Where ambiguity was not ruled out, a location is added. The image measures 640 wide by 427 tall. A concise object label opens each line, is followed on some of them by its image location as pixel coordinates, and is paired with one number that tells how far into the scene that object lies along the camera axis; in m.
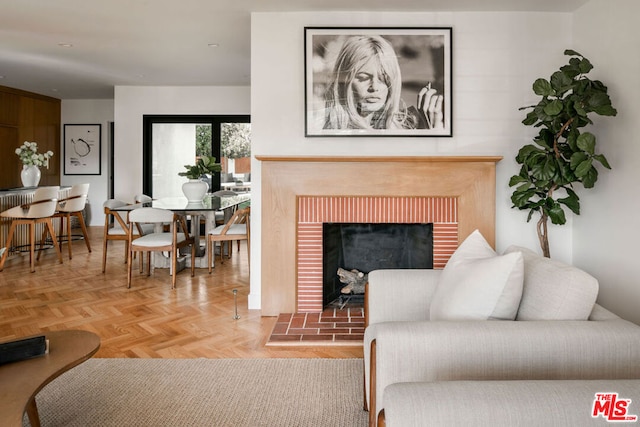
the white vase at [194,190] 5.91
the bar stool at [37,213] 5.75
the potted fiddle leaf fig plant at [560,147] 3.23
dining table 5.13
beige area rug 2.24
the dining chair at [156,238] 4.73
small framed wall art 9.38
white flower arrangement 6.91
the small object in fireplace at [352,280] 4.20
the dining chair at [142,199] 6.44
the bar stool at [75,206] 6.49
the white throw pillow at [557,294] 1.62
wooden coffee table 1.57
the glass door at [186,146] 8.03
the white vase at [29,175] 6.95
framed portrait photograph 3.96
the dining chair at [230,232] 5.21
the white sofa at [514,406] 1.03
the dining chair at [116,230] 5.20
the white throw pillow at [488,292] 1.73
